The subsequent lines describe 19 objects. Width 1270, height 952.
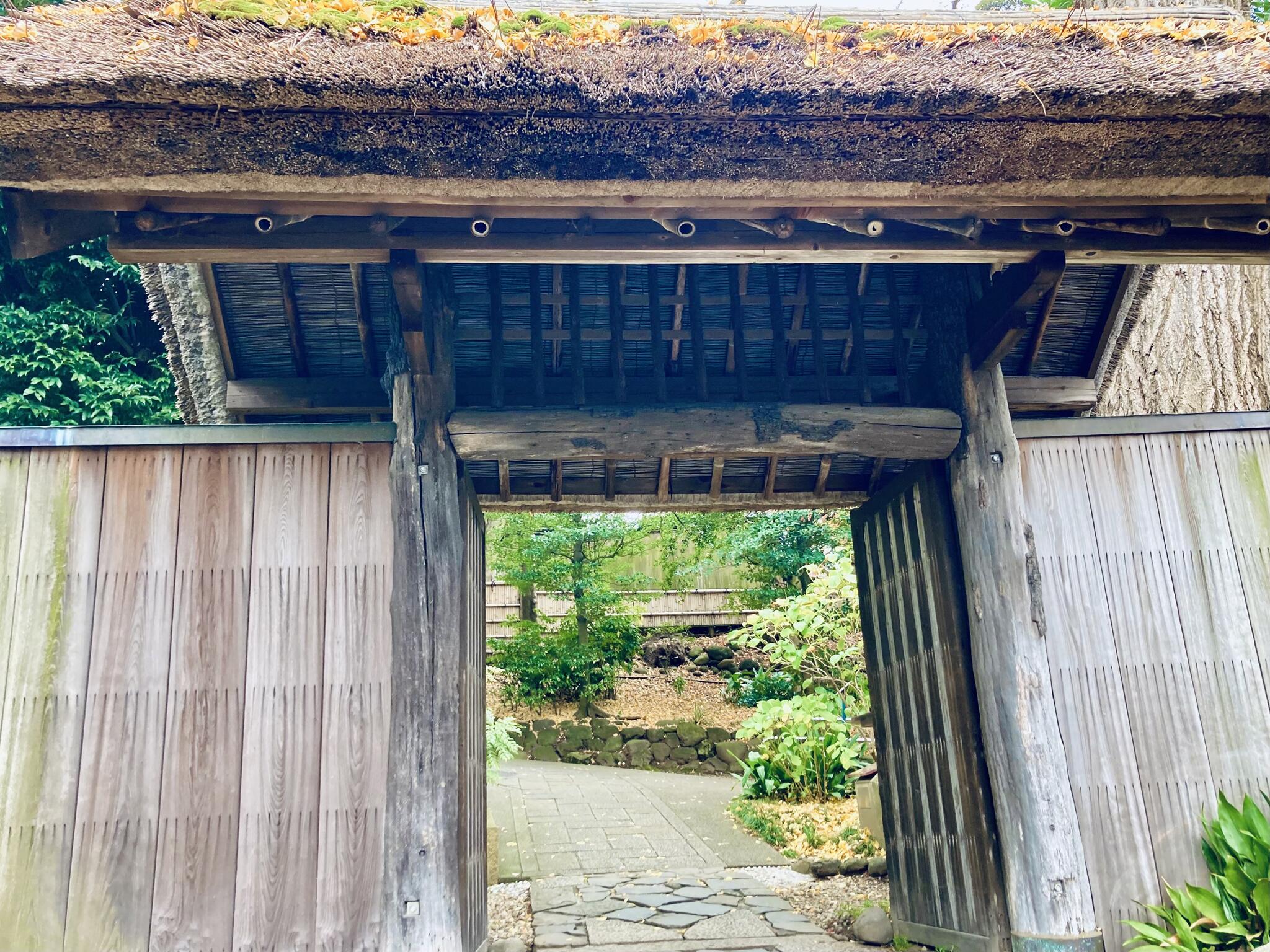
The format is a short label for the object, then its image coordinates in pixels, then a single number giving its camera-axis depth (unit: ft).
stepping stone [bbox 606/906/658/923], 18.10
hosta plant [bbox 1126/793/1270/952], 11.04
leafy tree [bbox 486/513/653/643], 41.68
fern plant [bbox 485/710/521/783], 21.61
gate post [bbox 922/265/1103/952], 11.63
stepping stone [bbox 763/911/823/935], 17.24
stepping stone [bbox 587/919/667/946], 16.72
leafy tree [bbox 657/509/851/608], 38.73
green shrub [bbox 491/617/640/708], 41.55
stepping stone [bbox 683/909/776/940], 16.89
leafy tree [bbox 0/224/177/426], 26.94
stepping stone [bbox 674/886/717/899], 20.02
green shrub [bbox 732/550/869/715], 26.81
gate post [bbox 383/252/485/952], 10.86
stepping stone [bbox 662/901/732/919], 18.57
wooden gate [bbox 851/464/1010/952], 13.20
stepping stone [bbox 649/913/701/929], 17.56
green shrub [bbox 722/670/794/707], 38.27
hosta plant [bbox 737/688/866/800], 26.48
